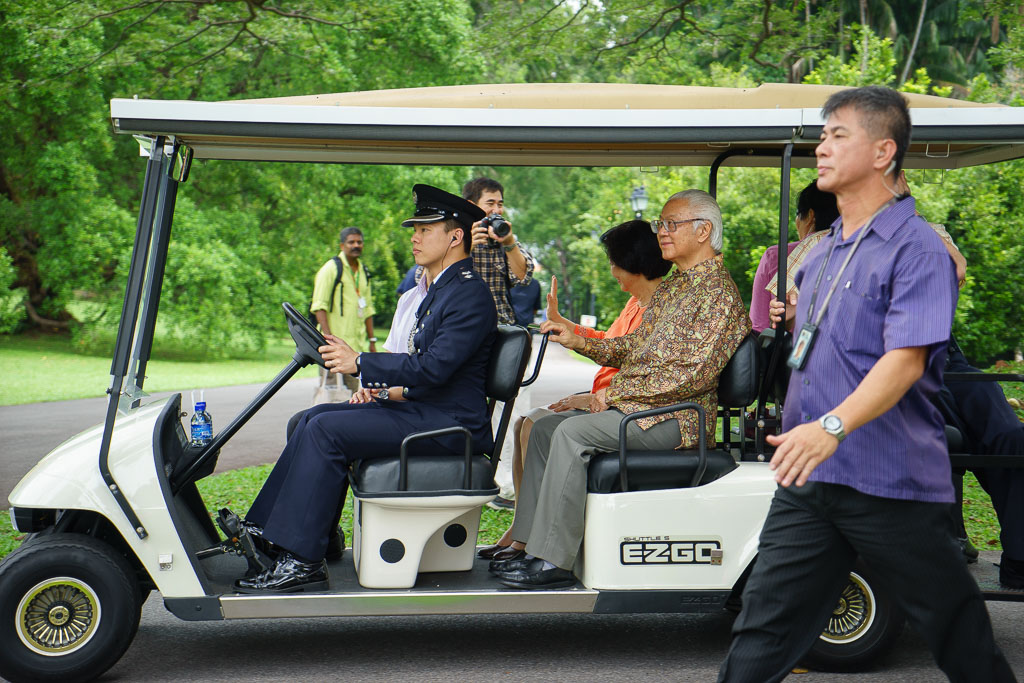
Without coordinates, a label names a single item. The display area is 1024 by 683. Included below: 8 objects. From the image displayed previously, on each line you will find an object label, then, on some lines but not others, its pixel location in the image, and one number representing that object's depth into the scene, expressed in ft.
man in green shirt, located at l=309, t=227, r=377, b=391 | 26.68
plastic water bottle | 12.88
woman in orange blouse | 14.53
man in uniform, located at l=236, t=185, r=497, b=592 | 11.70
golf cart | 11.07
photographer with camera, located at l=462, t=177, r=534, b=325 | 16.88
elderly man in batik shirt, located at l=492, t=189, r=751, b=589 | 11.93
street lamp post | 51.66
